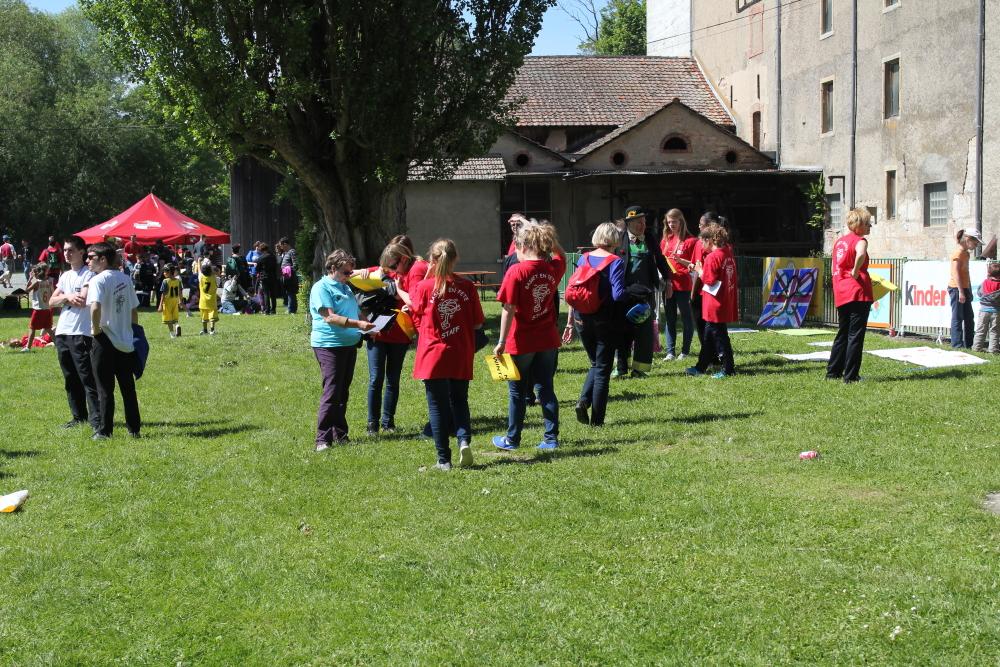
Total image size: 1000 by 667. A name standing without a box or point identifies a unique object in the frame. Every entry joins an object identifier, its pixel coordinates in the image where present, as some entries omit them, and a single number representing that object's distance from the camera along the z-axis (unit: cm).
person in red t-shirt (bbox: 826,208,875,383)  1152
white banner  1652
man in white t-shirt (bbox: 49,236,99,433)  1041
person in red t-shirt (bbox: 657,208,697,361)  1400
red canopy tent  3150
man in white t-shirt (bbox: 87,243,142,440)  992
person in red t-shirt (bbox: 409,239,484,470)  810
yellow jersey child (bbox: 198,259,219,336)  2209
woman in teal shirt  918
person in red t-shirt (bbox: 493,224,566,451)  870
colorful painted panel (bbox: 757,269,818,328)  1959
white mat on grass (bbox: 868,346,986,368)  1345
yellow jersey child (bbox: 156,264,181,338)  2123
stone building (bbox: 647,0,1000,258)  2681
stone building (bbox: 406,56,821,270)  3622
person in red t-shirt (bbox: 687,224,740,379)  1230
